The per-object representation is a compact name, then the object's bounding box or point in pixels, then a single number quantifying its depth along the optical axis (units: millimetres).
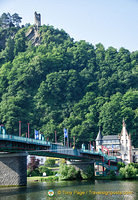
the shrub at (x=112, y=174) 100181
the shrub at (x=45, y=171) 118012
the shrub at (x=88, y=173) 99312
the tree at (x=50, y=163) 139925
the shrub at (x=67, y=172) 97812
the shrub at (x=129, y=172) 97438
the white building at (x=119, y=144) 135750
